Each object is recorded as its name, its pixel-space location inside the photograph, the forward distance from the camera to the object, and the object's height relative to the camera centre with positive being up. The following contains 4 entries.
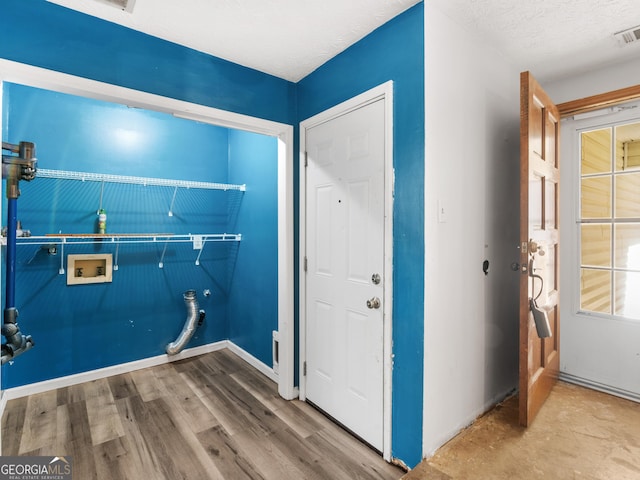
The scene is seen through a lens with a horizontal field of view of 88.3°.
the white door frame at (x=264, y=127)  1.71 +0.80
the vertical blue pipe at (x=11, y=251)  1.65 -0.06
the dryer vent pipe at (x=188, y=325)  3.24 -0.86
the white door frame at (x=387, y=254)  1.86 -0.09
